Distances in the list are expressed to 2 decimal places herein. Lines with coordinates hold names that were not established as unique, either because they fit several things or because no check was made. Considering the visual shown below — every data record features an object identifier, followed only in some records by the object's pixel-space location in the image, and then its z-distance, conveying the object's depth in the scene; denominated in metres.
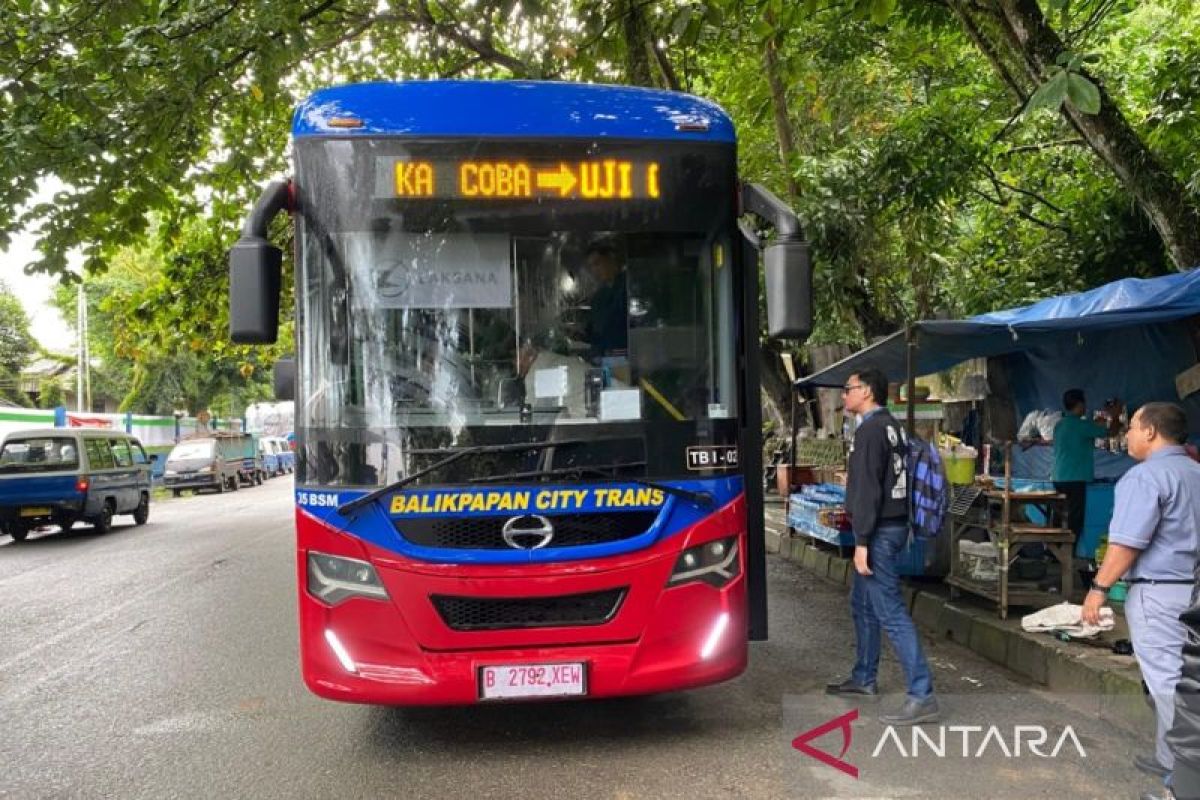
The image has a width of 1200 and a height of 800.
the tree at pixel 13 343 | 38.88
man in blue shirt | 3.84
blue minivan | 16.11
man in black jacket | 5.05
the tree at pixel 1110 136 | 7.77
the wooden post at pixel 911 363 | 7.25
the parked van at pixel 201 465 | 30.38
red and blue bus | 4.41
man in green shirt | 8.59
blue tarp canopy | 7.03
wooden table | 6.95
